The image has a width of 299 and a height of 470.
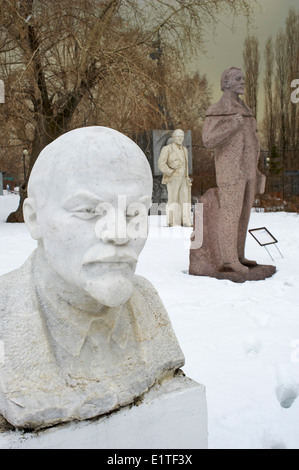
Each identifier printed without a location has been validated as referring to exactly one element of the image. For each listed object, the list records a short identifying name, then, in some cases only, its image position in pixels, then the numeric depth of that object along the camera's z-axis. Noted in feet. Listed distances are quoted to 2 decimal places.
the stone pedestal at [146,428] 4.78
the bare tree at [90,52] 27.09
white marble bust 4.59
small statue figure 32.58
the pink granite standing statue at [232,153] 15.89
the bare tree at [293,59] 56.08
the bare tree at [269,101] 58.85
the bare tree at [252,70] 59.67
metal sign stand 19.29
